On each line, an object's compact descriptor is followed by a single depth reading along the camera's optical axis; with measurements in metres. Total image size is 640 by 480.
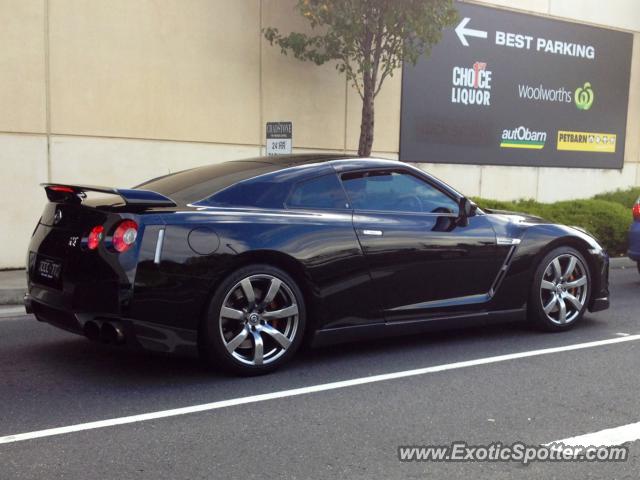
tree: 10.53
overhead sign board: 13.91
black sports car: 4.61
